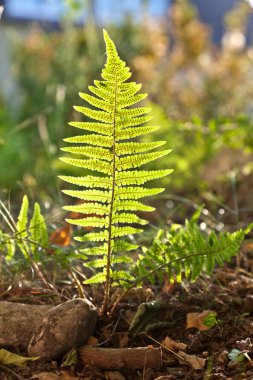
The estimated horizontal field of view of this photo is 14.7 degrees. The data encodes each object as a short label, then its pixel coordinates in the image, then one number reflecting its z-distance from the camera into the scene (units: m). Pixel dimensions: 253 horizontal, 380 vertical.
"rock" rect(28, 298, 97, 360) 1.10
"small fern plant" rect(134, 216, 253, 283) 1.14
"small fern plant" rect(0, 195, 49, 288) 1.20
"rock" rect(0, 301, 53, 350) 1.14
